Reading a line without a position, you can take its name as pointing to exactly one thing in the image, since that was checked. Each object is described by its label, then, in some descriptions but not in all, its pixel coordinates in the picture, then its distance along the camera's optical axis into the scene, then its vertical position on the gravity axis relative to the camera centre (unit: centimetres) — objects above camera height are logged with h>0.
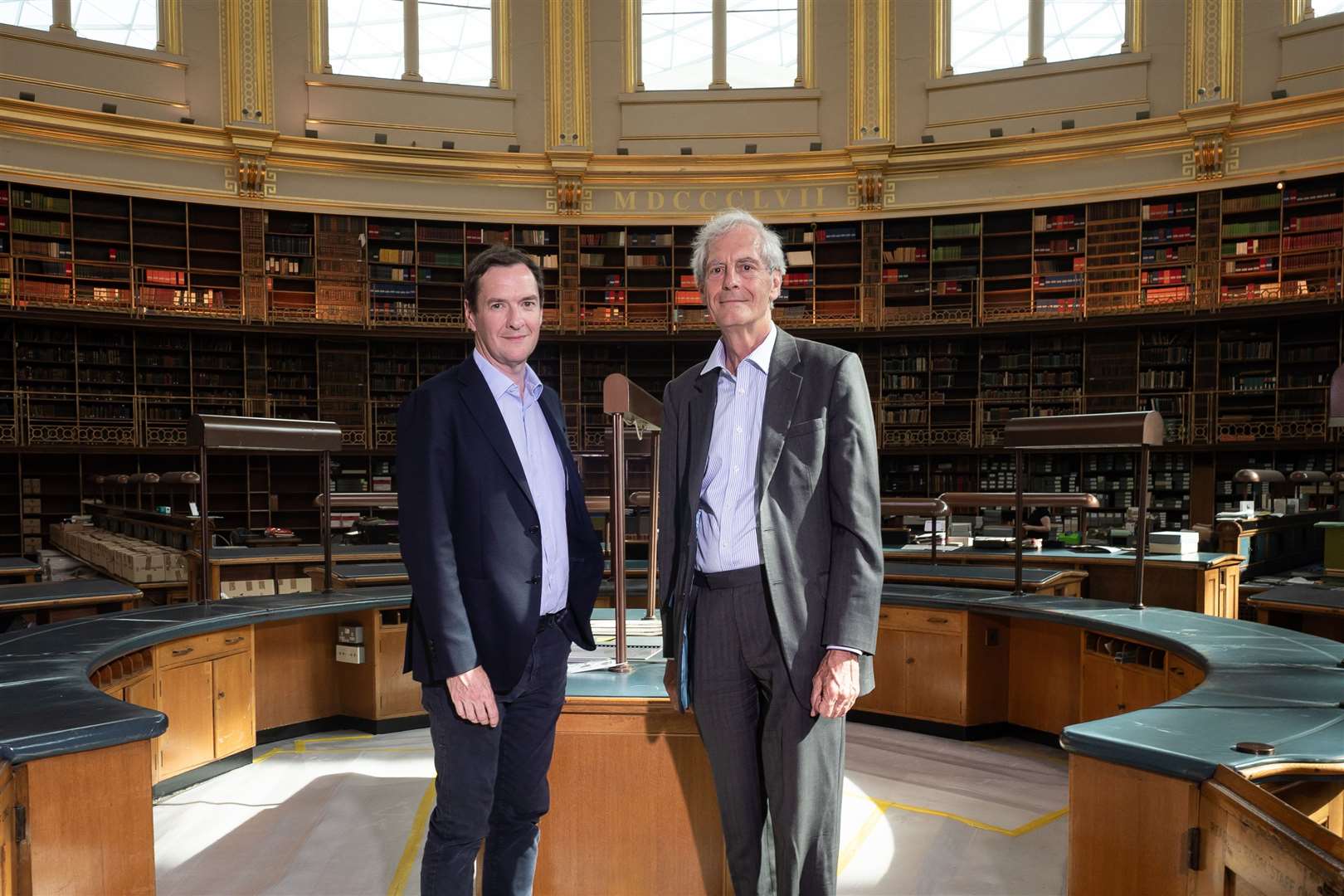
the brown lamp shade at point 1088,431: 342 -7
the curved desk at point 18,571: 529 -91
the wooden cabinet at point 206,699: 347 -110
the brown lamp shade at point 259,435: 354 -8
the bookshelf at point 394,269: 1168 +182
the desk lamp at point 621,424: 234 -3
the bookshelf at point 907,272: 1171 +178
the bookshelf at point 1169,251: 1087 +191
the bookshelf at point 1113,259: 1108 +183
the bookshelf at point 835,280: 1191 +172
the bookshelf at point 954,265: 1158 +186
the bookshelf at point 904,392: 1167 +27
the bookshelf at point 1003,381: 1145 +39
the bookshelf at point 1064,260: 1118 +186
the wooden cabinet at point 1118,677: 336 -98
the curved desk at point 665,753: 175 -75
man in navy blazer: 168 -32
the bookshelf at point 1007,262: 1148 +186
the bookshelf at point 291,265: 1148 +181
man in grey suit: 160 -27
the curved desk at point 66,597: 396 -79
